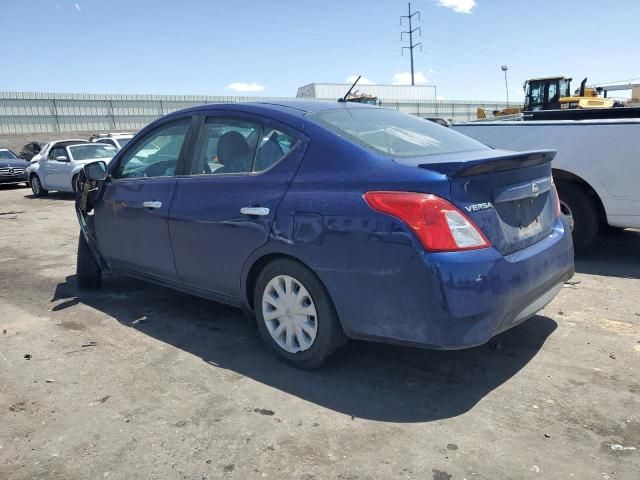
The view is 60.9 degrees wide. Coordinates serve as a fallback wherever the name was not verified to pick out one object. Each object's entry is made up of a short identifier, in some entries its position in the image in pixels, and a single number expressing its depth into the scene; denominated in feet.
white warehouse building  160.97
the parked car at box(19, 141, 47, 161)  88.38
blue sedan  9.37
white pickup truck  18.17
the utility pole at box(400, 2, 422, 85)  210.22
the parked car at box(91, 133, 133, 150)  52.06
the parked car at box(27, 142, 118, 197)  47.67
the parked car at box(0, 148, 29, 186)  61.93
